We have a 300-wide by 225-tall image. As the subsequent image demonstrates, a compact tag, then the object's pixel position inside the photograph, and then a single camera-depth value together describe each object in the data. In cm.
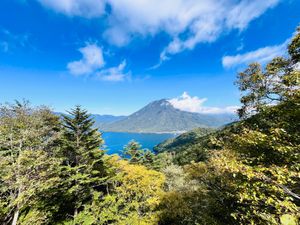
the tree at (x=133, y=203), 1243
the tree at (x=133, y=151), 3469
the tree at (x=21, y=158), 869
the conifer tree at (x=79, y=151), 1553
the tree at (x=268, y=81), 571
